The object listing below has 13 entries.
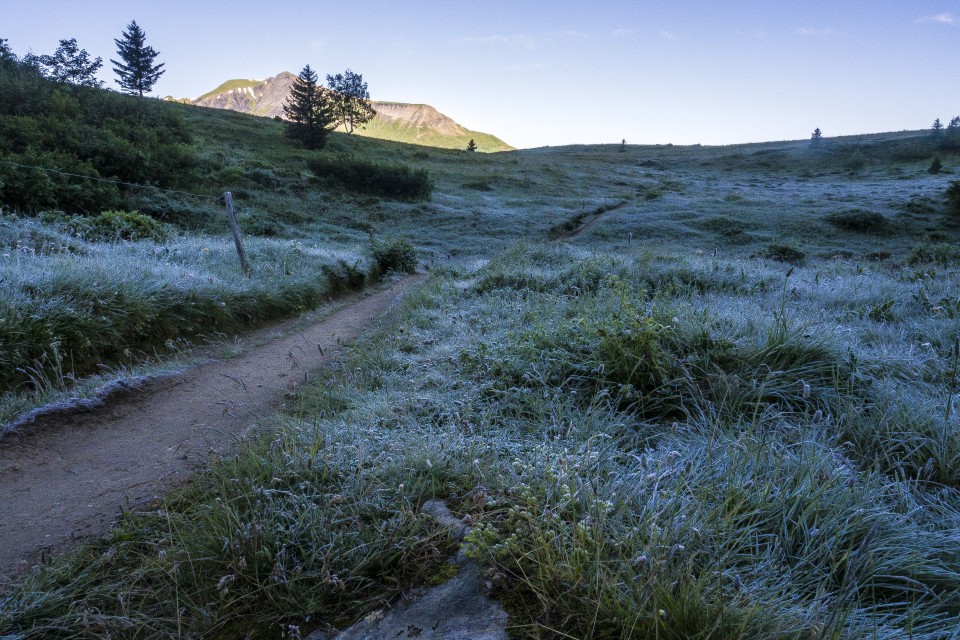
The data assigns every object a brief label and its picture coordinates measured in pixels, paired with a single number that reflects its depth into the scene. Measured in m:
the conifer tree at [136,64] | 60.62
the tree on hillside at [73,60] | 41.49
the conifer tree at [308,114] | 40.84
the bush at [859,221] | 25.86
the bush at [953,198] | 27.77
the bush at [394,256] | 17.61
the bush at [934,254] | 16.00
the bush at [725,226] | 25.23
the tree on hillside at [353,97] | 71.69
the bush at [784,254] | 18.67
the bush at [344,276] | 13.27
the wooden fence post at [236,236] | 10.57
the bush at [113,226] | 10.70
